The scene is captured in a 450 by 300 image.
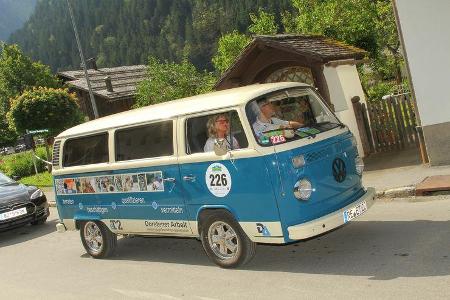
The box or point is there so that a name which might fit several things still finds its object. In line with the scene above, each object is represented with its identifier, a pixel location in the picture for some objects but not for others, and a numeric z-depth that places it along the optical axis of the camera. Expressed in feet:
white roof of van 21.22
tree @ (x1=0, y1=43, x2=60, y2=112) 185.46
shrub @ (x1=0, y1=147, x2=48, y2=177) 93.35
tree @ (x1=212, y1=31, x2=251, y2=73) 105.99
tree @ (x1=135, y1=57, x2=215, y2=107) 85.05
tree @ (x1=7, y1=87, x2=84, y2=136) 83.41
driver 20.52
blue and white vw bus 19.85
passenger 21.13
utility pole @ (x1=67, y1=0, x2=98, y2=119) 73.97
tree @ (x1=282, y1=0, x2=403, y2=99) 77.56
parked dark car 38.73
